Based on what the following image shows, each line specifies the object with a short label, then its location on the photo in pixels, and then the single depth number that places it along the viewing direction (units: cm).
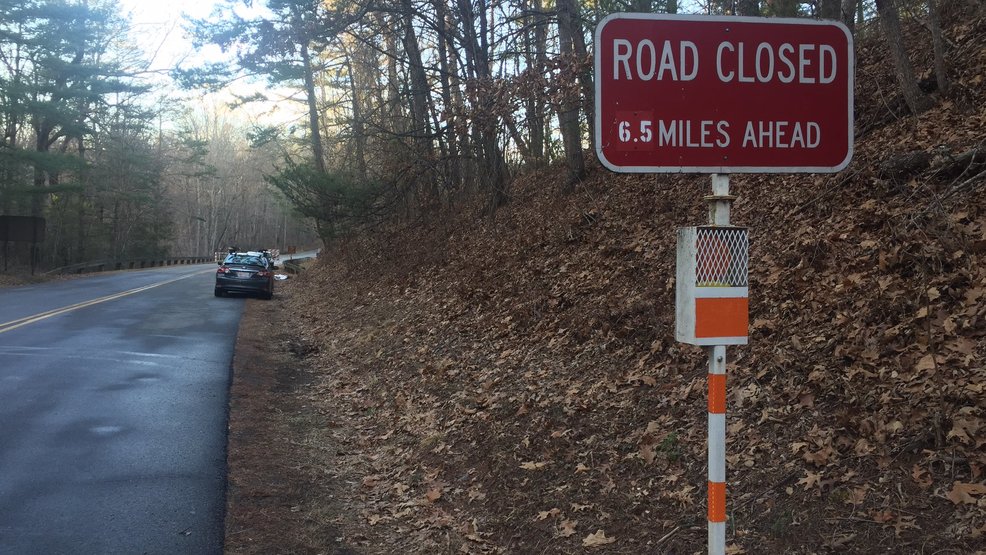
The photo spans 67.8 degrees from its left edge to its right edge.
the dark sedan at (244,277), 2500
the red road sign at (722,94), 310
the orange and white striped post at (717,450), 305
